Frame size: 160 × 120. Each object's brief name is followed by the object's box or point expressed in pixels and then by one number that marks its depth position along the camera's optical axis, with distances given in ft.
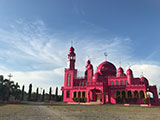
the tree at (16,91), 184.85
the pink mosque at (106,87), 126.11
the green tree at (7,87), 158.40
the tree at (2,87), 160.84
